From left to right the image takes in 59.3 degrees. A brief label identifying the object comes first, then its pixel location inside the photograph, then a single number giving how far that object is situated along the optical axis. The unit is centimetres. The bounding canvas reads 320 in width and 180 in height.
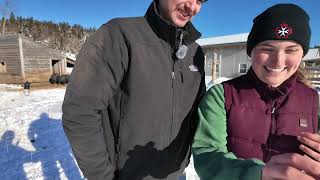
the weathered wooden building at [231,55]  2689
